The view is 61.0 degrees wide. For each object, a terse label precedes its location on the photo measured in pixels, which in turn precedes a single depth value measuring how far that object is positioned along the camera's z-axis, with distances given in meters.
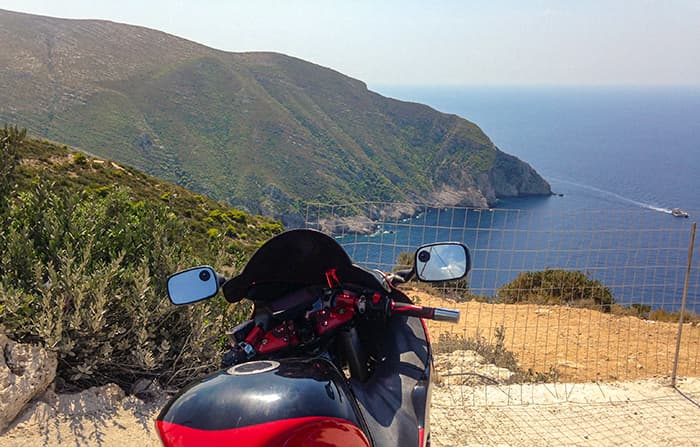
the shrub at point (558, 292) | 11.25
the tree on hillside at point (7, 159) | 6.04
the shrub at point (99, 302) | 3.83
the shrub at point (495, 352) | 6.12
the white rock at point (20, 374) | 3.47
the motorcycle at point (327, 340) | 1.52
